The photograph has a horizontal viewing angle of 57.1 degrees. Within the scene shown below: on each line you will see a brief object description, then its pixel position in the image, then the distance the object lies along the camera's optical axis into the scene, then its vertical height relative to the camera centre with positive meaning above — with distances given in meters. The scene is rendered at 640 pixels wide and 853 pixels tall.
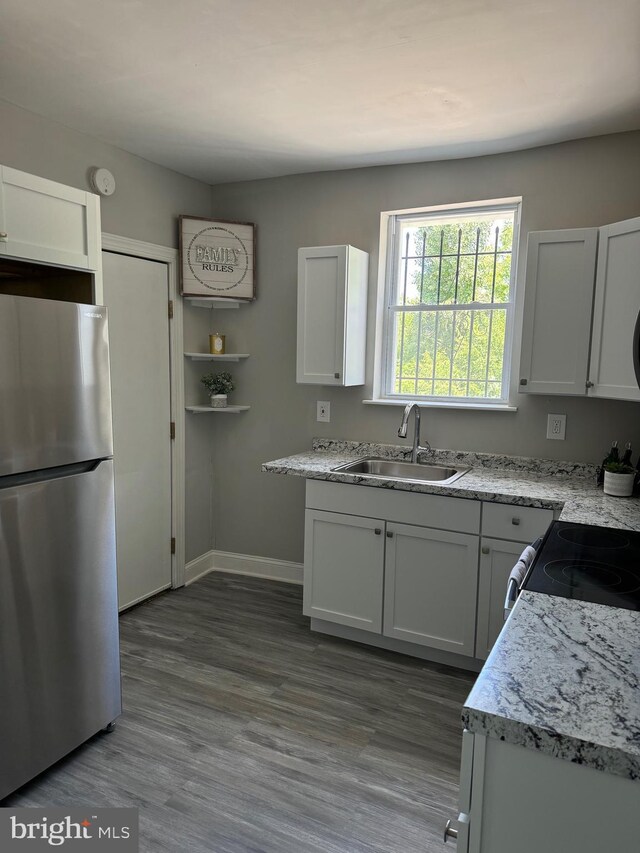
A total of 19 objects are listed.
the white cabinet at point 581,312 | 2.50 +0.22
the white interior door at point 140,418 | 3.21 -0.38
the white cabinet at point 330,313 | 3.20 +0.23
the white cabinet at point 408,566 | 2.67 -1.01
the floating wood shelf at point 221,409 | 3.69 -0.35
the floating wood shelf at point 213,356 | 3.64 -0.02
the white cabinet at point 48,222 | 1.92 +0.44
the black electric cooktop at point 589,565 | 1.47 -0.57
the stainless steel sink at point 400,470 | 3.18 -0.63
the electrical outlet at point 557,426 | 3.02 -0.34
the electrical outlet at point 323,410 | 3.62 -0.34
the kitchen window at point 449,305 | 3.22 +0.30
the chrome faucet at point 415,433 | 2.99 -0.39
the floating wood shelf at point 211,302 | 3.62 +0.32
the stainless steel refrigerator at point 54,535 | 1.85 -0.63
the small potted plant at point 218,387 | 3.74 -0.21
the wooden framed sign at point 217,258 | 3.51 +0.58
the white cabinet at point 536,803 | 0.87 -0.69
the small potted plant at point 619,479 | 2.59 -0.52
